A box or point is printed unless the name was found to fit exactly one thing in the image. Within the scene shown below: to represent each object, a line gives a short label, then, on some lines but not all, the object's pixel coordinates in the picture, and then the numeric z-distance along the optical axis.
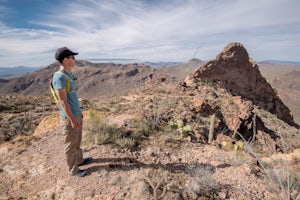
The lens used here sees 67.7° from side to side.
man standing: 3.23
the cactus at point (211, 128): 6.68
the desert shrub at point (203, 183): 3.41
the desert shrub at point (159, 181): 3.25
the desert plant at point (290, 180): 3.35
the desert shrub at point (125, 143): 4.64
